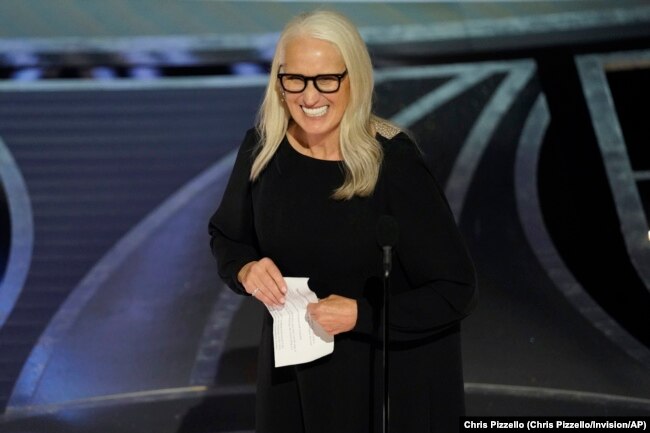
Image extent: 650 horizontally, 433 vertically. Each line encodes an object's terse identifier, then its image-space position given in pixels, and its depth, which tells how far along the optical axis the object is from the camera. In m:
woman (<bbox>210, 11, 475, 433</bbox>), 13.42
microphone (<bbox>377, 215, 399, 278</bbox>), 13.29
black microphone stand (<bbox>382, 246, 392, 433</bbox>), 13.29
